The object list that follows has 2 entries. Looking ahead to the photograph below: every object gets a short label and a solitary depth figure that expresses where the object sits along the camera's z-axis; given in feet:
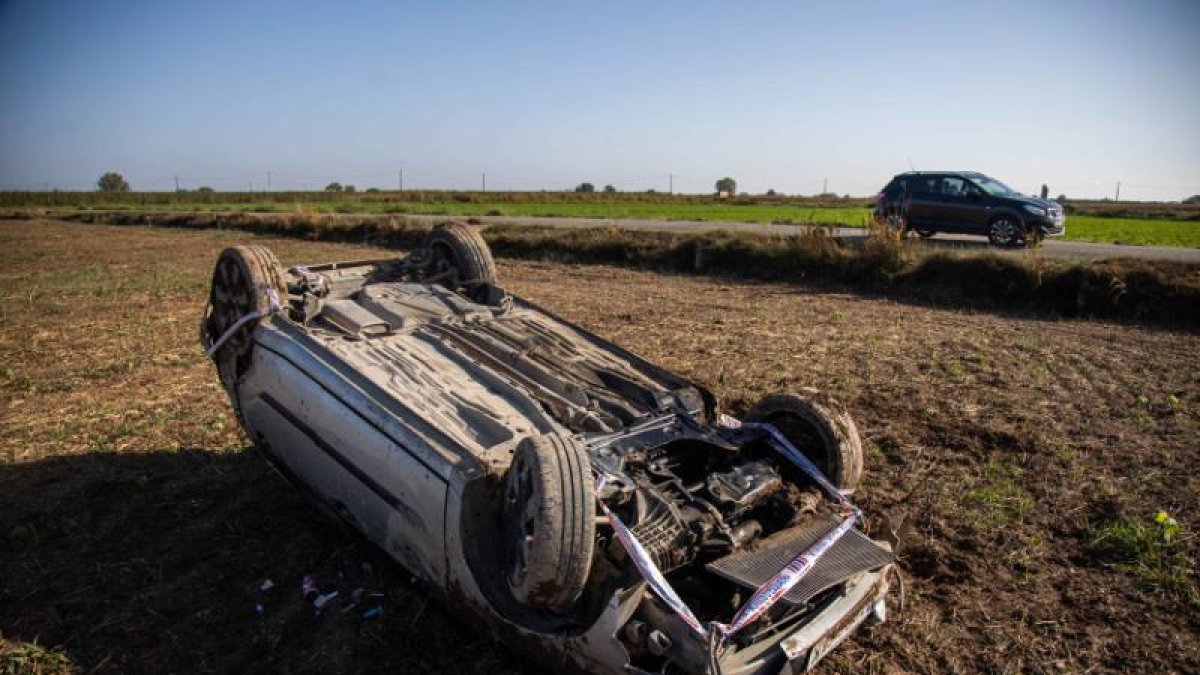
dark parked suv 50.93
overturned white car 9.25
